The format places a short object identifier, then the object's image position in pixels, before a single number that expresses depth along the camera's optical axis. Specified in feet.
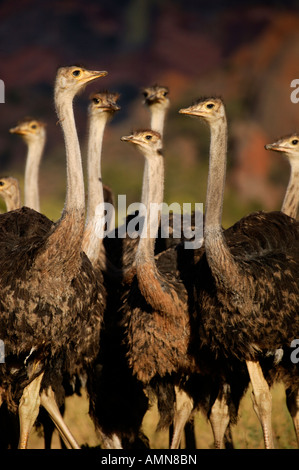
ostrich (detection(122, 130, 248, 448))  47.32
